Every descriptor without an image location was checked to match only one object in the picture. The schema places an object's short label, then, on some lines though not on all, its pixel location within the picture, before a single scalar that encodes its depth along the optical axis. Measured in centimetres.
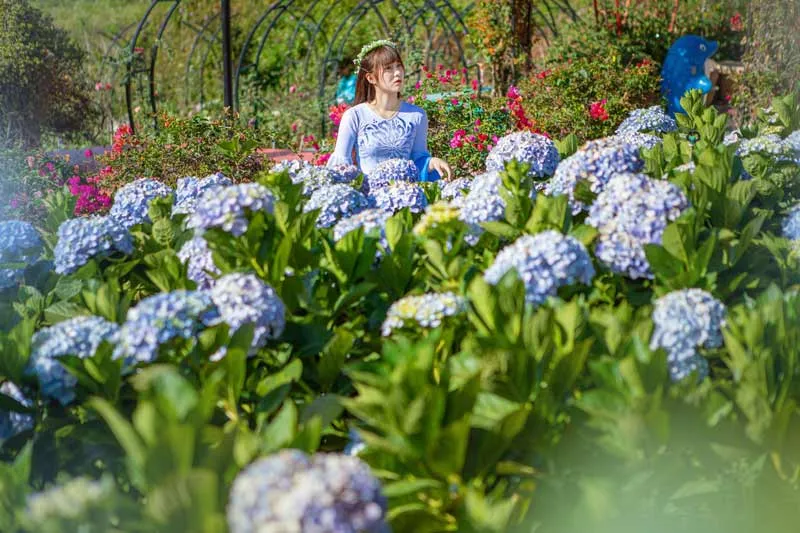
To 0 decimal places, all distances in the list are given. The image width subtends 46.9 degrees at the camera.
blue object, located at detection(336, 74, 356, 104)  984
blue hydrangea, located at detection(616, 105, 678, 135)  312
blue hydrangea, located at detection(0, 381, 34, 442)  174
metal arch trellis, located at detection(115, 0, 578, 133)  873
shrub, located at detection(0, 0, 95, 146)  862
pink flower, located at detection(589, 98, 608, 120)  611
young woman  456
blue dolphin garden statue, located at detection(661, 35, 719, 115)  839
